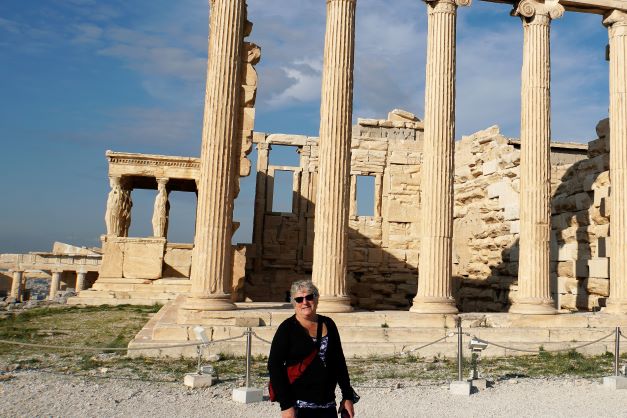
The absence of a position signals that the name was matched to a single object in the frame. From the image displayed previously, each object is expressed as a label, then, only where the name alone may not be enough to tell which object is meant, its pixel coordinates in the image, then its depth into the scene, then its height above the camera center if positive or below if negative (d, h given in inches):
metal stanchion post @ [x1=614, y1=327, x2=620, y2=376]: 422.7 -59.4
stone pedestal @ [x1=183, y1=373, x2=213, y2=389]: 371.9 -77.1
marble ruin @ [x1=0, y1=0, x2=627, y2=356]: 576.7 +74.8
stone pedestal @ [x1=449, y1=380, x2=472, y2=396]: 377.4 -76.1
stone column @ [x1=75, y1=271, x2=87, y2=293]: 1168.8 -61.0
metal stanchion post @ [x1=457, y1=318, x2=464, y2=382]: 390.9 -59.4
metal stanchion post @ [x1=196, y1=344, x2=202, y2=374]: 383.2 -65.5
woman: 182.7 -32.0
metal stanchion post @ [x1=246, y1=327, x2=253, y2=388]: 356.8 -58.8
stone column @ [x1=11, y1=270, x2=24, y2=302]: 1240.8 -77.0
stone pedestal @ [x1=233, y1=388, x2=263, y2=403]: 345.4 -78.8
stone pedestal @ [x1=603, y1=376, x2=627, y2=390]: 406.9 -74.1
